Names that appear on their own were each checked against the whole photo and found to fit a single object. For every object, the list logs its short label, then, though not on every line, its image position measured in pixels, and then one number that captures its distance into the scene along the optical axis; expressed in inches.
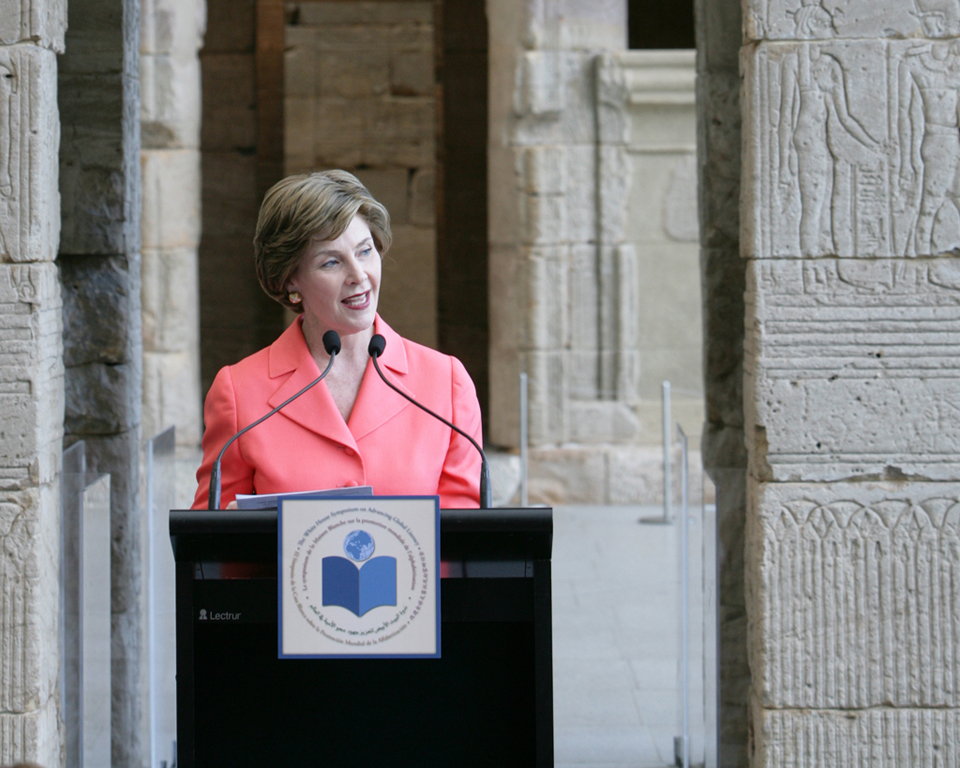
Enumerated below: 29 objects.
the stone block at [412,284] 714.2
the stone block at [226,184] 754.8
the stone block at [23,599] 238.1
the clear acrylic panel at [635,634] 293.1
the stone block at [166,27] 625.3
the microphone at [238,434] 191.1
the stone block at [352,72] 708.0
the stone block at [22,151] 235.3
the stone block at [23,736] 238.8
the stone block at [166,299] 643.5
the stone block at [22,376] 237.3
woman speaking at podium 215.6
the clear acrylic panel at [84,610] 261.4
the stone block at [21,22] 235.1
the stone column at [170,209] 628.4
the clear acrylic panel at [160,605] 302.8
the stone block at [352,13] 709.3
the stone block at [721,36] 276.4
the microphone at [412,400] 195.3
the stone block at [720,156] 277.3
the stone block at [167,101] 627.5
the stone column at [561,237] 642.2
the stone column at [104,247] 290.4
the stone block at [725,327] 283.6
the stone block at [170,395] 646.5
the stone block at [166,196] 637.3
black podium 176.6
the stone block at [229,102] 750.5
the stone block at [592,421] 663.8
